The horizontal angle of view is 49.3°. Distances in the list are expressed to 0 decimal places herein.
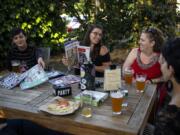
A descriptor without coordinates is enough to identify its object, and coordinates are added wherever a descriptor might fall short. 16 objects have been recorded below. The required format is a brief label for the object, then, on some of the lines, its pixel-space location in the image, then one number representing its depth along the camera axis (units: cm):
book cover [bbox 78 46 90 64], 189
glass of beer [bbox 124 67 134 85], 175
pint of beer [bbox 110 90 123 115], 136
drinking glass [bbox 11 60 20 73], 197
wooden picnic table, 127
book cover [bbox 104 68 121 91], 154
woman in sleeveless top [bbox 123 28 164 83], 203
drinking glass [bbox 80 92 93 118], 145
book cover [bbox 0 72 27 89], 175
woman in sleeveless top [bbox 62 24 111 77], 224
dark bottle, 157
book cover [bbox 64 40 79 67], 192
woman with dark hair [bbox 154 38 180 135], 111
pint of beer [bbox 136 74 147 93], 163
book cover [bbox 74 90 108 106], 146
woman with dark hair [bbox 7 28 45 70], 222
